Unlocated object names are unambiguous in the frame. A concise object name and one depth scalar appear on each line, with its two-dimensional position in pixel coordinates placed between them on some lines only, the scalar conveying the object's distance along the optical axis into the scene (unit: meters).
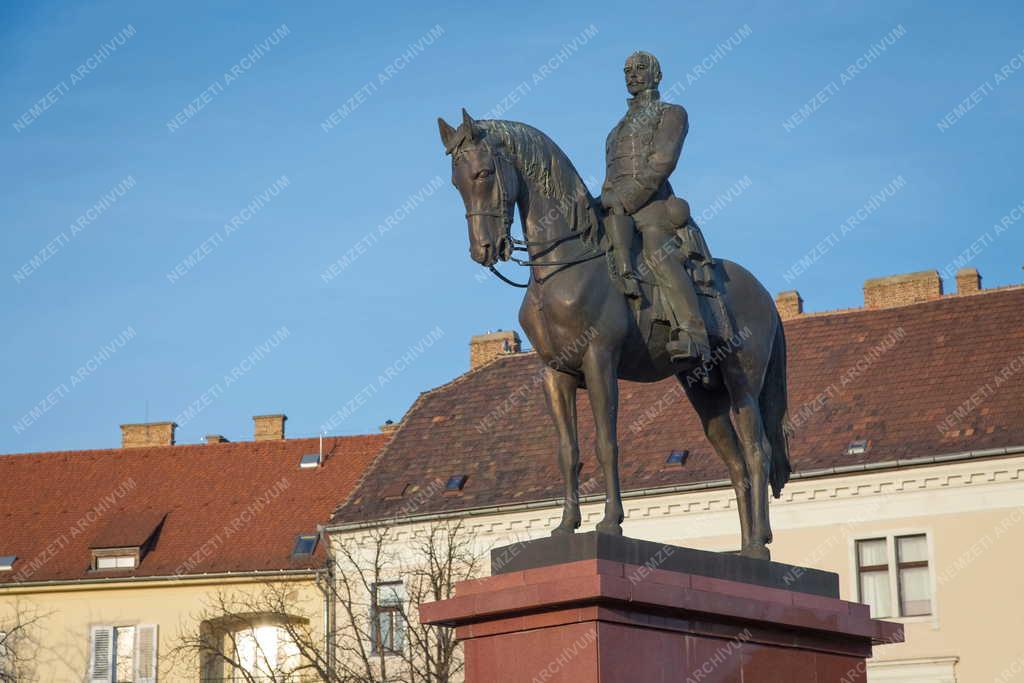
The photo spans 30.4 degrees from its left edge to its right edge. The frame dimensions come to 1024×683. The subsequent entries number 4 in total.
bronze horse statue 12.98
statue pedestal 12.02
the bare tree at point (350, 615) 35.41
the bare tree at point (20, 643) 41.94
